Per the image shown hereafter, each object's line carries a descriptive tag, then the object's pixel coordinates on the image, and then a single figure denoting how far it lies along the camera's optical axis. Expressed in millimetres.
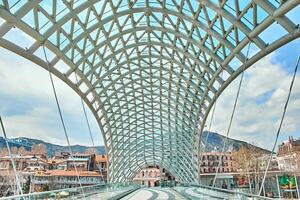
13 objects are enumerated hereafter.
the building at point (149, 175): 101450
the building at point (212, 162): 87936
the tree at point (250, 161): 44006
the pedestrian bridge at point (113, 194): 8732
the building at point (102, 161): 84077
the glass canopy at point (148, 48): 13521
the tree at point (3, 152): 55267
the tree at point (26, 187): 44446
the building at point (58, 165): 79986
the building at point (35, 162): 70089
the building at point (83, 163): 73037
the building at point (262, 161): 46268
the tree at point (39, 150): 78910
